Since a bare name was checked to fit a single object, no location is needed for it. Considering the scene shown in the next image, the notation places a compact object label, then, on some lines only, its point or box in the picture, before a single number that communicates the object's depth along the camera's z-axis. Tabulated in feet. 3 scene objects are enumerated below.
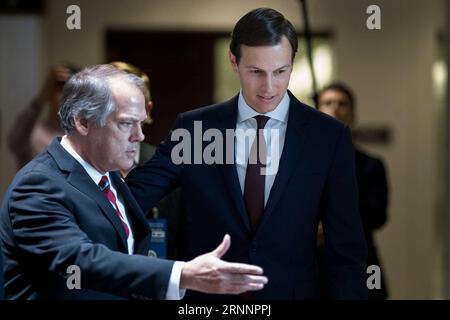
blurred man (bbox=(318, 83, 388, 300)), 16.81
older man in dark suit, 15.49
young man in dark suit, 15.98
